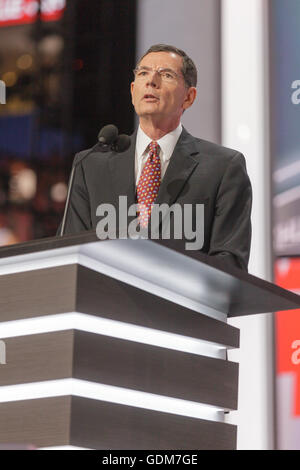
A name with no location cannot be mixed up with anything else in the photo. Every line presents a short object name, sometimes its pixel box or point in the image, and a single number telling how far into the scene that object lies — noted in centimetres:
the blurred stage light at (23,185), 1049
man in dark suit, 555
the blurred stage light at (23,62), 1075
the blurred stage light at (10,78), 1073
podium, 397
